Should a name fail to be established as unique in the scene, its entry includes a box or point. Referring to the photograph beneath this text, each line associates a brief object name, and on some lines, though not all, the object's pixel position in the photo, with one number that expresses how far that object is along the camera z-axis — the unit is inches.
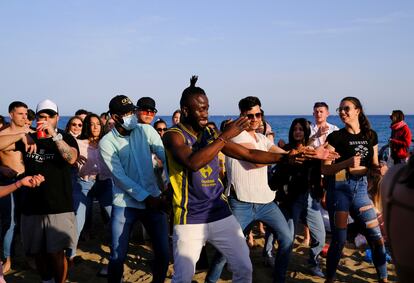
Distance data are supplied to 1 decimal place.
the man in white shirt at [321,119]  305.9
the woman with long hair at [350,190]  219.3
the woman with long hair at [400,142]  496.7
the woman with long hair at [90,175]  278.1
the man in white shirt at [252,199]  203.5
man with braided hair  158.9
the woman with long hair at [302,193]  228.8
